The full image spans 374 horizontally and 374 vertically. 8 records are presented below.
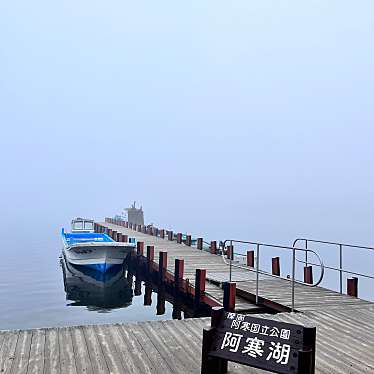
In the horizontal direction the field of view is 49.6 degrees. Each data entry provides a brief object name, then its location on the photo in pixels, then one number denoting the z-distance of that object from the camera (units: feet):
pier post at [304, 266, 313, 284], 44.38
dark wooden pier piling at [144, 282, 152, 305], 64.00
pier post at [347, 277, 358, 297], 36.24
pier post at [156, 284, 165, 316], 56.39
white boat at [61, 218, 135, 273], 69.62
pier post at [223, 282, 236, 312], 31.83
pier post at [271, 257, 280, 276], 50.82
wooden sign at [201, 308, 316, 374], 14.34
